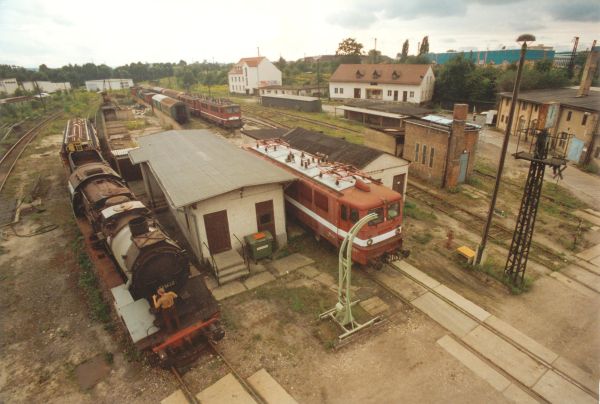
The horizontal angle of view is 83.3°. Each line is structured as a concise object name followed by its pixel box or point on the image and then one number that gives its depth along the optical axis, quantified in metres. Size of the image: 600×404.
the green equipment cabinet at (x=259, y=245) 13.98
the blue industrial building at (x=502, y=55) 76.32
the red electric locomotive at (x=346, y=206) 12.60
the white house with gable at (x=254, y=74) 74.25
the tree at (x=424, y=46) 88.75
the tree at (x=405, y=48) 90.81
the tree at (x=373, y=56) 83.69
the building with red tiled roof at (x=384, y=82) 50.91
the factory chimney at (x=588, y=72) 29.27
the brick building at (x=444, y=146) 20.12
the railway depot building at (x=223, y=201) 13.09
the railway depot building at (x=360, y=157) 16.89
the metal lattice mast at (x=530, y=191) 11.04
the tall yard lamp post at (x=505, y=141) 10.19
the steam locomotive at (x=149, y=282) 9.02
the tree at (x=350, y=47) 83.19
